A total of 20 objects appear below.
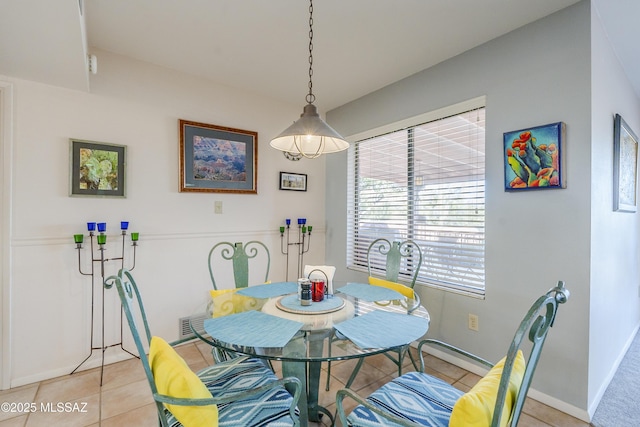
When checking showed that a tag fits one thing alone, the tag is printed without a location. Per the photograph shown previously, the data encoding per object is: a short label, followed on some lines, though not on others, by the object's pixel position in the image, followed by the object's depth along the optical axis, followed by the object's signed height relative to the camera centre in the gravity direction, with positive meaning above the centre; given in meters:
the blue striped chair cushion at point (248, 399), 1.13 -0.76
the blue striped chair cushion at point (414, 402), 1.14 -0.76
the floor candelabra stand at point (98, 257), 2.22 -0.36
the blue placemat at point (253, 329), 1.24 -0.52
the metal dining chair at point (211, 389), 0.93 -0.65
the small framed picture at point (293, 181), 3.35 +0.35
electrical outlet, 2.29 -0.82
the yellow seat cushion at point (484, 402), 0.83 -0.53
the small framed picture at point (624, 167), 2.10 +0.37
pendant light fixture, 1.63 +0.44
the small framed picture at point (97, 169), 2.26 +0.32
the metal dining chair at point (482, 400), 0.82 -0.55
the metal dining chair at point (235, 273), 1.74 -0.53
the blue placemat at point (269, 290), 1.89 -0.51
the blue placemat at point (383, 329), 1.24 -0.52
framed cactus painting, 1.85 +0.37
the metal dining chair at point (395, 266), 2.16 -0.49
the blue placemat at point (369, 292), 1.85 -0.51
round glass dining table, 1.21 -0.52
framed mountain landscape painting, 2.73 +0.50
